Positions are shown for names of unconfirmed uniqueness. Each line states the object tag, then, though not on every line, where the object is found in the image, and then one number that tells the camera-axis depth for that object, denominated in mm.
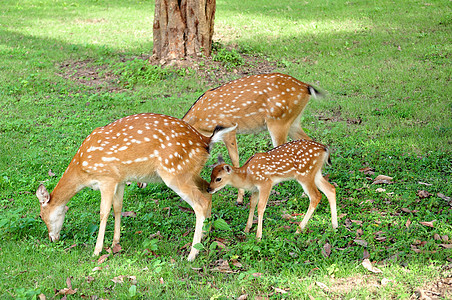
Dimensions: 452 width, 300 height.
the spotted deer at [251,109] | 13406
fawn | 11109
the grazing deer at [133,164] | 10594
